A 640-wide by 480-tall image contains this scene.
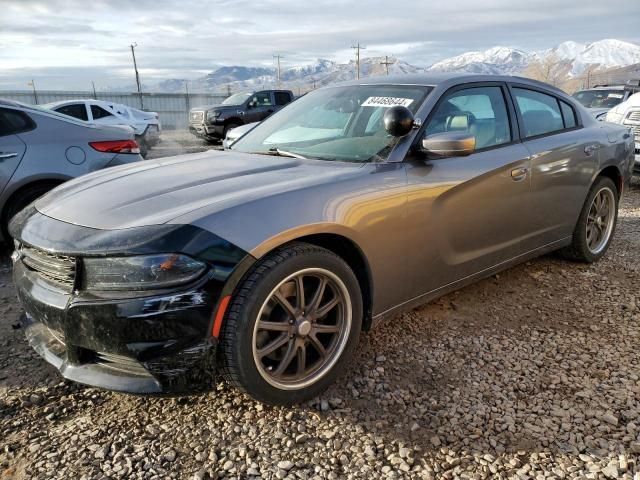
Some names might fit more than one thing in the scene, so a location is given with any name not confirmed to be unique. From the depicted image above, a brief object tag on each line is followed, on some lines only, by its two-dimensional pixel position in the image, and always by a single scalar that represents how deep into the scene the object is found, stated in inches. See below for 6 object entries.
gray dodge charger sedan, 83.6
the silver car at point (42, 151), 179.2
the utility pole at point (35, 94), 1030.8
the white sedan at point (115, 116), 516.1
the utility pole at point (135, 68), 1873.2
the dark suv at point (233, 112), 647.1
